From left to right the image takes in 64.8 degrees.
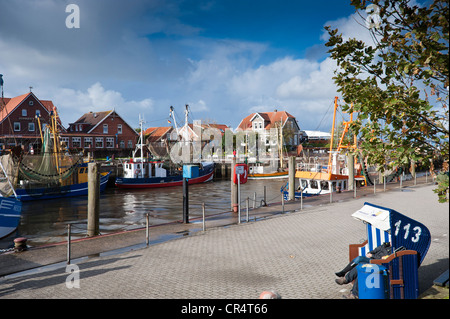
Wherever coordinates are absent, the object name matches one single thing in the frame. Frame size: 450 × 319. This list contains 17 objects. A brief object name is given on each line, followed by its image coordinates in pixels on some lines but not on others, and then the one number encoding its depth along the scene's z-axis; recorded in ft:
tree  16.76
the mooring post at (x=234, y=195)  61.72
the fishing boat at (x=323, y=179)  101.40
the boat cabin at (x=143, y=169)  150.61
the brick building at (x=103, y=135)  219.20
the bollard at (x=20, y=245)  37.45
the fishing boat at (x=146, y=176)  144.29
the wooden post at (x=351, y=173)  98.85
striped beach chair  21.90
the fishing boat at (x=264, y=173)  187.83
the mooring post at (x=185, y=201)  51.57
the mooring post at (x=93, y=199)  47.50
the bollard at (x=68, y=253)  33.37
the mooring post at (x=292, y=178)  81.39
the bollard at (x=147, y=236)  39.46
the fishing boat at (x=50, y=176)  111.75
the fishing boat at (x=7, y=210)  55.57
